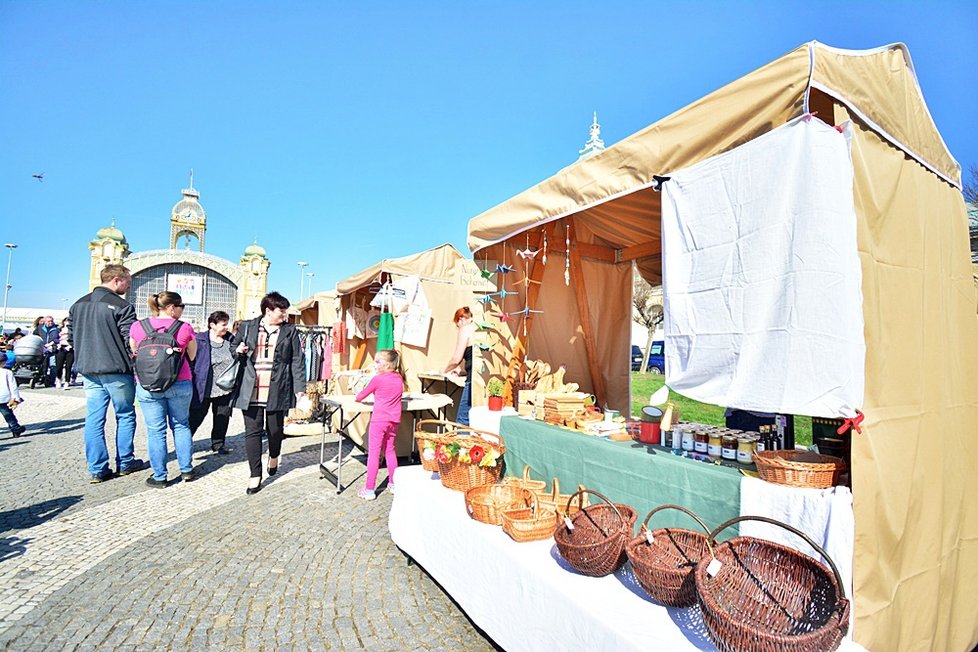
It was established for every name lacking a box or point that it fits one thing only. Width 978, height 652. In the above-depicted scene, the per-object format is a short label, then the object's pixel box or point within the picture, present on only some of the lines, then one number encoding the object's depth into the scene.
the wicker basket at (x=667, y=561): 1.70
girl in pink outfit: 4.34
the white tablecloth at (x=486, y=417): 3.67
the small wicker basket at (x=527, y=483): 2.75
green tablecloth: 2.07
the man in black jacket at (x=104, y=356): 4.30
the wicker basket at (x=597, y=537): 1.92
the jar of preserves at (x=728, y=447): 2.25
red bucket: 2.66
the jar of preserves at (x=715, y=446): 2.28
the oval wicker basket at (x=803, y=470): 1.76
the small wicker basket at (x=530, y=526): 2.26
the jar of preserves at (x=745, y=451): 2.16
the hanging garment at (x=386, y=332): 6.20
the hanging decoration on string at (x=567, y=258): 4.20
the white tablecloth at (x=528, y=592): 1.62
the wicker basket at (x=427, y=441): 3.19
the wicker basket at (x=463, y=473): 2.94
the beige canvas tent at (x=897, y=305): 1.75
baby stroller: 10.47
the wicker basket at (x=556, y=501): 2.53
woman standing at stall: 5.59
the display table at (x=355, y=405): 4.60
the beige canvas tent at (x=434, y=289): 6.03
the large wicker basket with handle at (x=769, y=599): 1.33
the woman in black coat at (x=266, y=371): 4.46
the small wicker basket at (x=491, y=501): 2.47
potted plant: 3.83
